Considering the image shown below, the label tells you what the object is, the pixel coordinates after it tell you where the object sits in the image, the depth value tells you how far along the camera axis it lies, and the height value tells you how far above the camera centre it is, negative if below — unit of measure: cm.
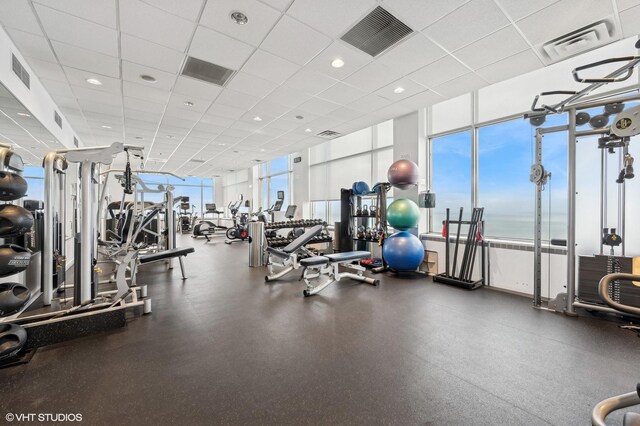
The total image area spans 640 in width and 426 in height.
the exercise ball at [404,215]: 454 -5
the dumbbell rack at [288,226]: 576 -32
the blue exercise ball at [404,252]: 446 -68
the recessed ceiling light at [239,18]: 266 +199
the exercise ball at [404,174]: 450 +66
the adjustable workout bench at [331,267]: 376 -87
